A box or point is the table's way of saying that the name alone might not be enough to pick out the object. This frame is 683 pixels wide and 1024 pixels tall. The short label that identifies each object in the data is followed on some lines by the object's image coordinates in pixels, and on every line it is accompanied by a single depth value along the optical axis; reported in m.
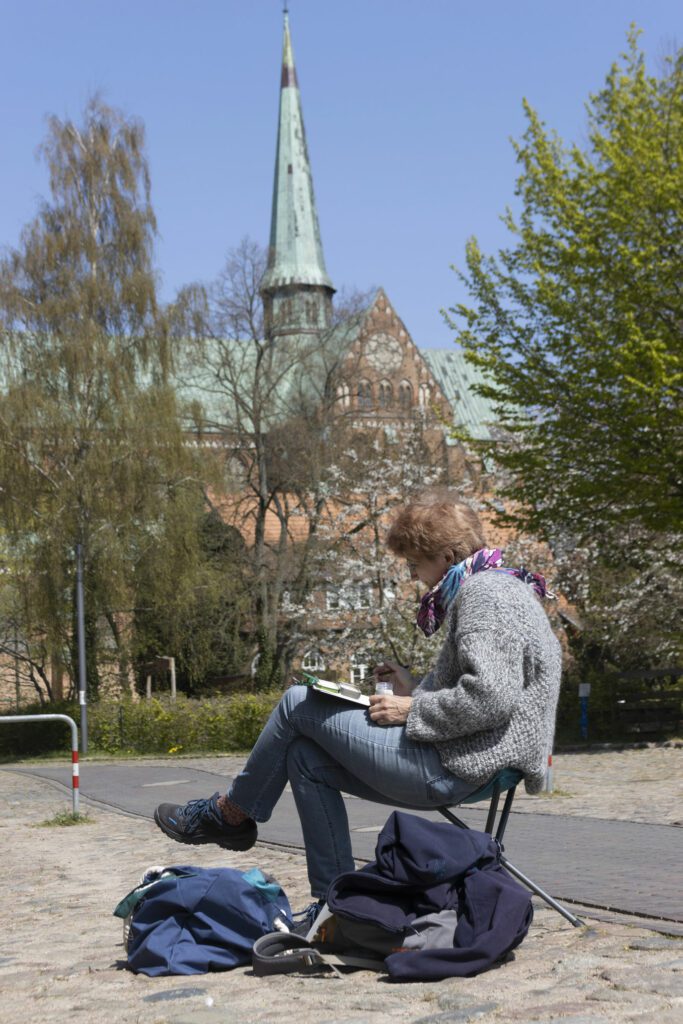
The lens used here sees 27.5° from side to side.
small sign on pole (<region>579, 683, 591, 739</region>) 28.08
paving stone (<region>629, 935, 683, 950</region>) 4.59
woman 4.47
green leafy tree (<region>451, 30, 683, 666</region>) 21.53
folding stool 4.62
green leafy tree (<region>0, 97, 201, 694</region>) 32.44
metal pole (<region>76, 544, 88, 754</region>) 29.25
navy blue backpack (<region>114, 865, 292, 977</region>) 4.66
